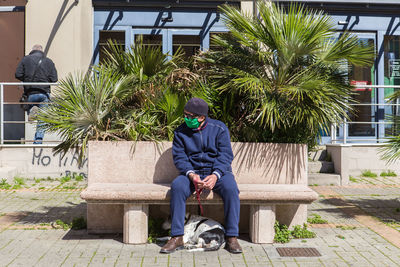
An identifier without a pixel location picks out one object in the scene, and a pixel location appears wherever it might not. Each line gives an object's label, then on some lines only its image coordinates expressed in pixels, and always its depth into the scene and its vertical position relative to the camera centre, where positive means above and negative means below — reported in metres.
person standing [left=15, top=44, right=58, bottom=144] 10.18 +1.17
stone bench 5.39 -0.57
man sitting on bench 5.18 -0.35
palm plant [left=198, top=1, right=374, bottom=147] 5.86 +0.75
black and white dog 5.23 -1.05
